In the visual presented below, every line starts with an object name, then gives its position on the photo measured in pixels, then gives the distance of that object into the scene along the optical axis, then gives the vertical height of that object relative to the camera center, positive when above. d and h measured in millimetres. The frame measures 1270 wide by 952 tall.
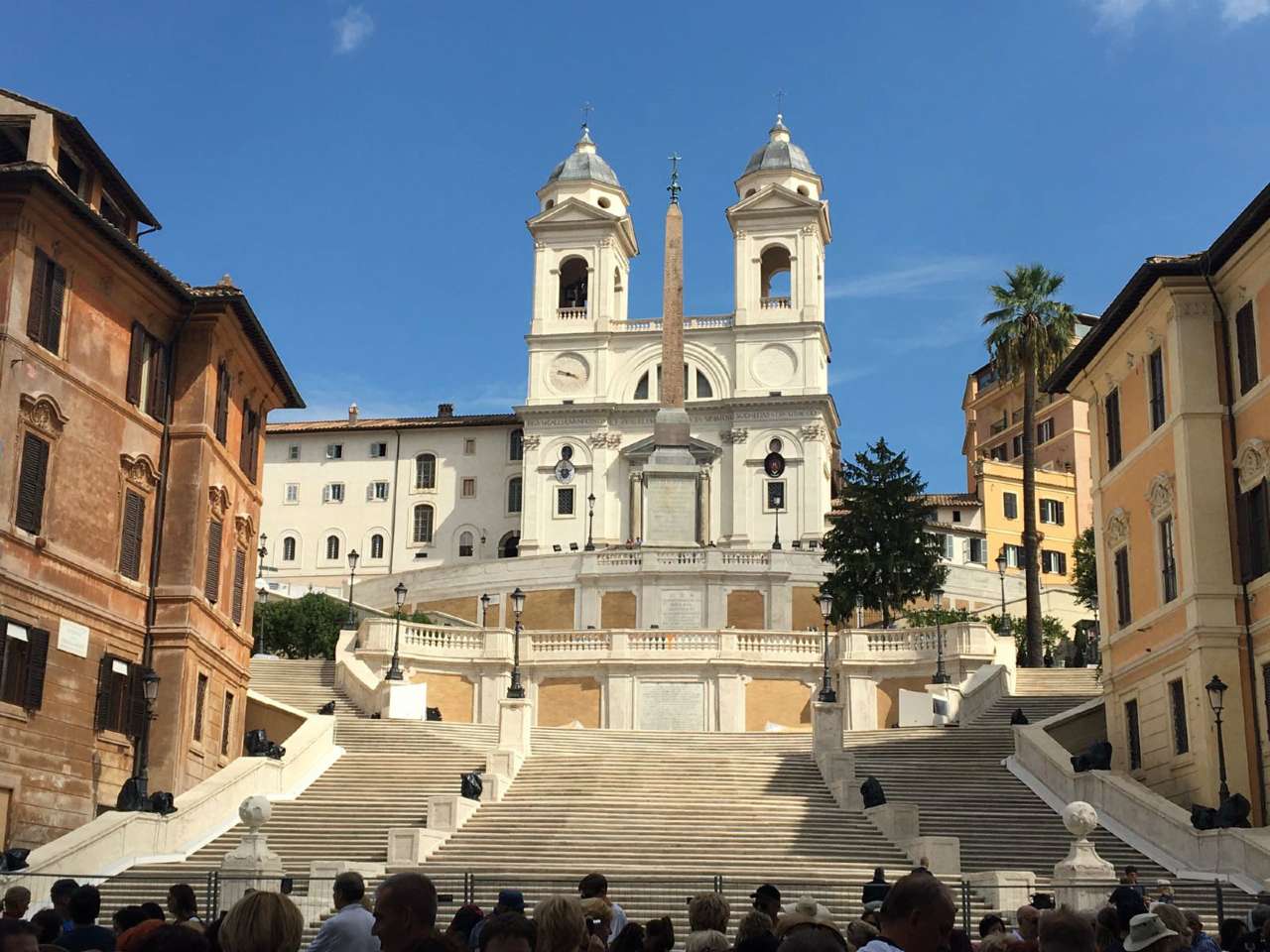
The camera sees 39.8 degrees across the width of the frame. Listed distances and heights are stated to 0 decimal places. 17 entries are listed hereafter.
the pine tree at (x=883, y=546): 61562 +12159
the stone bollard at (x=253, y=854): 26062 +523
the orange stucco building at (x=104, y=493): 29953 +7411
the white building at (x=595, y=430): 96938 +26001
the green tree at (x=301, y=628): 70188 +10242
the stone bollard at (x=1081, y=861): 25969 +523
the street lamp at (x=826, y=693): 40156 +4488
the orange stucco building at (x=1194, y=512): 31938 +7342
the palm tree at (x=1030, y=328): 63375 +20117
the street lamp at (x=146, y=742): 31203 +2674
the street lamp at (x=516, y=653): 41375 +5883
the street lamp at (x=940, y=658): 48344 +6428
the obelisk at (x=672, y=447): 81375 +21622
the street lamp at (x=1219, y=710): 30297 +3205
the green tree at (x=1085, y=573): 76688 +14151
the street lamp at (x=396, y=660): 47750 +6184
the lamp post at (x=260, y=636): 65875 +9470
